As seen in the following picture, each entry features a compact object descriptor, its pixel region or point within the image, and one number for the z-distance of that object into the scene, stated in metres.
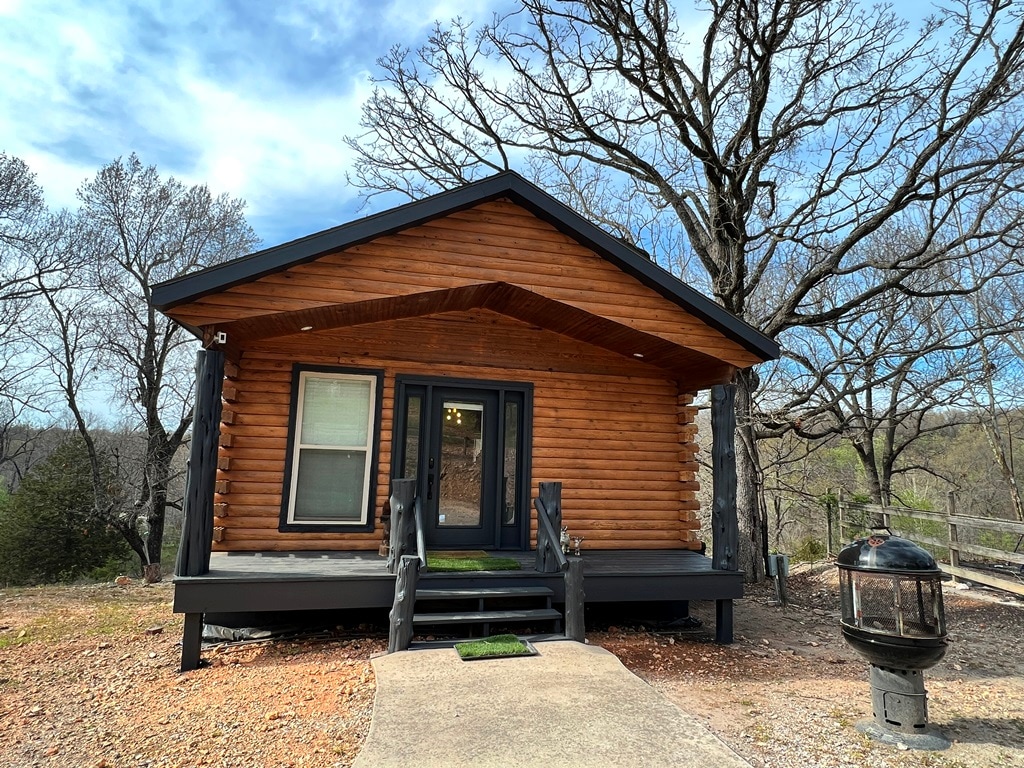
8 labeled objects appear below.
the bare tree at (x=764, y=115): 9.62
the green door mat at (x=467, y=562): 6.32
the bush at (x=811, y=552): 13.75
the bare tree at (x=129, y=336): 16.52
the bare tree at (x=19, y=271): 15.52
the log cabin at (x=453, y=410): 5.80
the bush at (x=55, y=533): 16.80
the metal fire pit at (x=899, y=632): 3.95
